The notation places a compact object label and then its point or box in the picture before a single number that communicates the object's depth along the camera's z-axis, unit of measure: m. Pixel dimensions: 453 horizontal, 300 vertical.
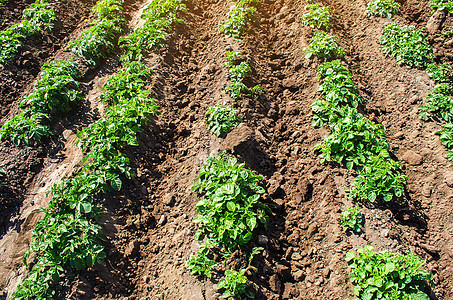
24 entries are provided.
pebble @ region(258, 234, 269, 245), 3.96
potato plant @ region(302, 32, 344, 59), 5.79
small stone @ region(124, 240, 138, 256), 4.20
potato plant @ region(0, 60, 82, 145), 5.25
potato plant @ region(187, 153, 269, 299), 3.61
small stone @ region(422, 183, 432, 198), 4.36
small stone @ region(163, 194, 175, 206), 4.56
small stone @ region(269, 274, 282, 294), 3.71
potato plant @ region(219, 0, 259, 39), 6.53
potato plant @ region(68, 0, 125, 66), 6.38
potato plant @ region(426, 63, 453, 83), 5.36
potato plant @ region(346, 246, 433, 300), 3.23
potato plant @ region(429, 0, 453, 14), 6.25
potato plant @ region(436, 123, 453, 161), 4.49
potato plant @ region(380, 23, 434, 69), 5.70
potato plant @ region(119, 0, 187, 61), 6.37
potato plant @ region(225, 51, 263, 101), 5.32
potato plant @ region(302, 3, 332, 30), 6.46
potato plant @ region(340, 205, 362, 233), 3.87
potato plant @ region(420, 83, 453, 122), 4.84
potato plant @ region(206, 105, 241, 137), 4.85
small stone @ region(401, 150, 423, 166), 4.66
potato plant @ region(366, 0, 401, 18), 6.58
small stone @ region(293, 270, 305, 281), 3.86
